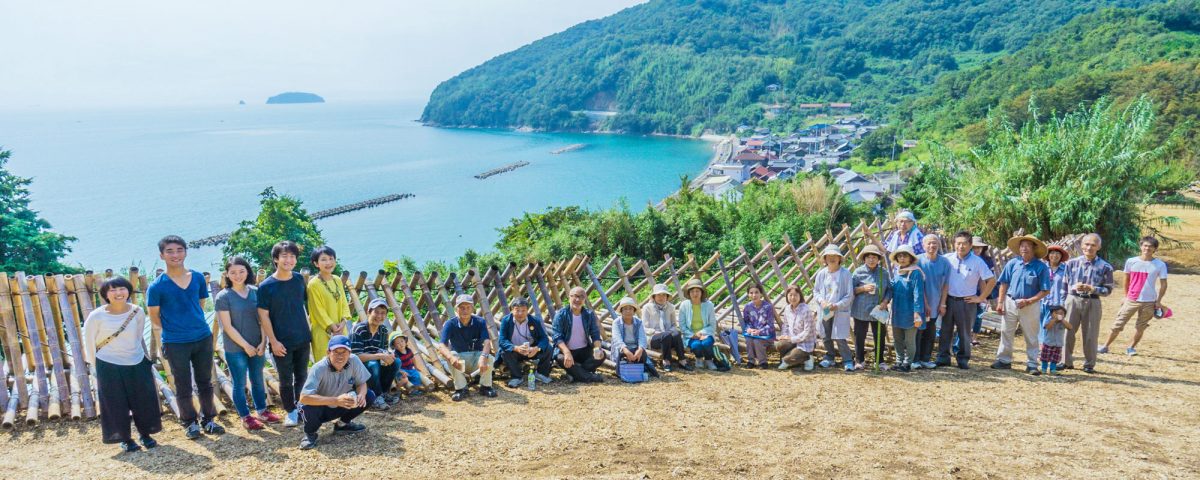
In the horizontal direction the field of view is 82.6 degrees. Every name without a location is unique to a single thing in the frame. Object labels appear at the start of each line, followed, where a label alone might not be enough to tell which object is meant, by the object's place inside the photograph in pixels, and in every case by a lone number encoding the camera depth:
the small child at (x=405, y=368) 5.62
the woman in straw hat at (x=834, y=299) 6.25
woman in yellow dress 5.06
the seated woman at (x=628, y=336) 6.29
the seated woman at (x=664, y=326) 6.51
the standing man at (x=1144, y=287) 6.35
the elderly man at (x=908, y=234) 6.98
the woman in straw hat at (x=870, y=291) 6.16
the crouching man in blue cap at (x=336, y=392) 4.57
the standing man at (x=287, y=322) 4.74
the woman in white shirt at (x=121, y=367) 4.30
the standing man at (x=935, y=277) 6.13
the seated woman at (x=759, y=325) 6.61
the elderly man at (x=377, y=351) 5.30
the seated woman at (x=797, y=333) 6.43
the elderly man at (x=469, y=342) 5.80
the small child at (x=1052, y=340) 6.11
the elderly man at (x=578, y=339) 6.21
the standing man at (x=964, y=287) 6.22
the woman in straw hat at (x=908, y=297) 6.09
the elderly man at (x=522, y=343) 6.04
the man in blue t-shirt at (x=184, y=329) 4.46
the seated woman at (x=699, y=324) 6.55
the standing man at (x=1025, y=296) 6.02
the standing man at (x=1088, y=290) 5.91
